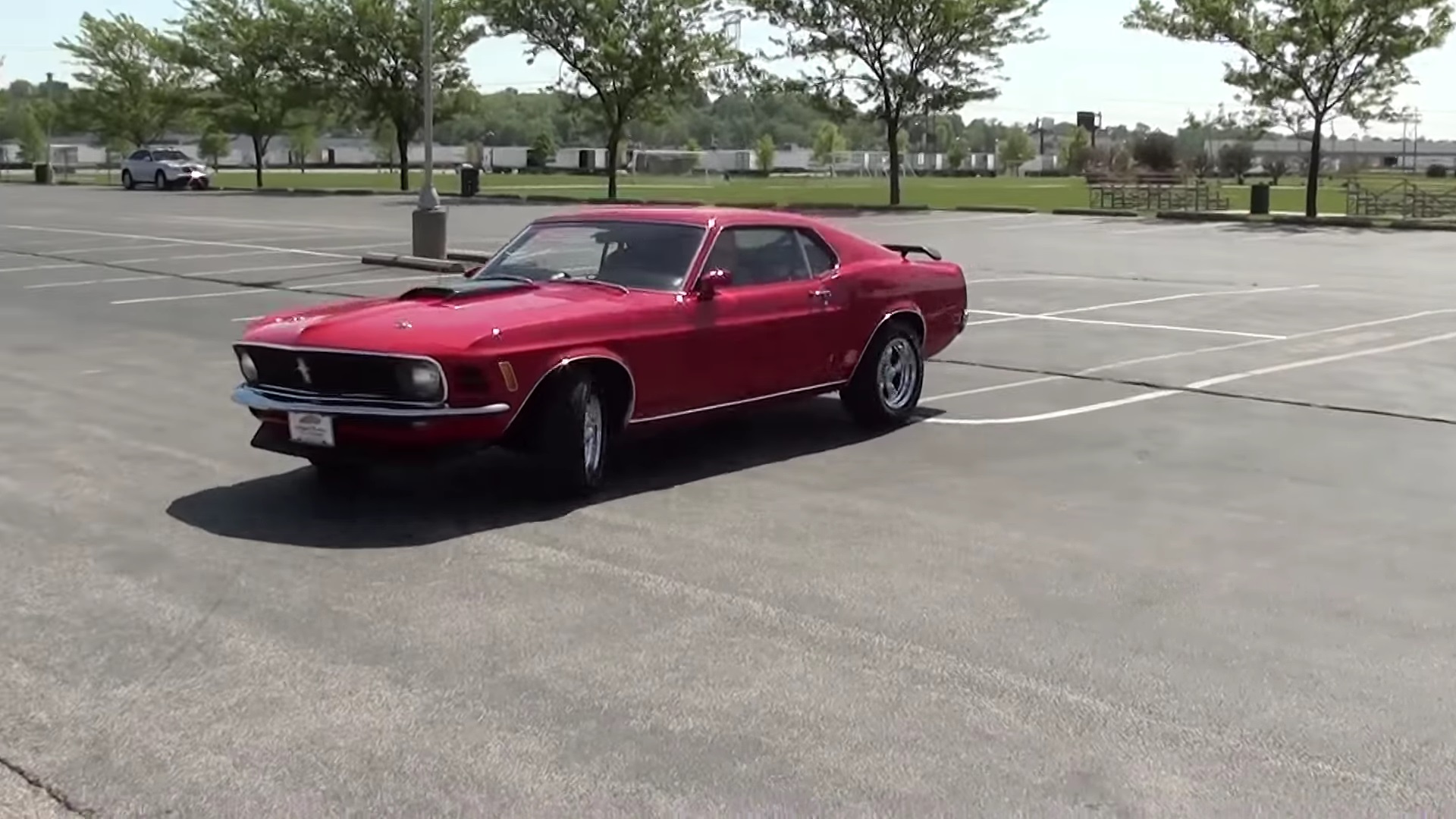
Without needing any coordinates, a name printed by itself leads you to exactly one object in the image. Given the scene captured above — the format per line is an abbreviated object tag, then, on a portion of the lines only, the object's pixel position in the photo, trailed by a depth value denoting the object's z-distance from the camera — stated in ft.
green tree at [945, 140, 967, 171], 422.00
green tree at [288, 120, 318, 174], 305.12
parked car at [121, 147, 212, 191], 196.24
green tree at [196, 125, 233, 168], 276.41
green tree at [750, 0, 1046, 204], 154.40
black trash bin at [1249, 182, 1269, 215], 142.10
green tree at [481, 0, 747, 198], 169.58
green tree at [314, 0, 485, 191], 184.96
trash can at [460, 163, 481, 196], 173.37
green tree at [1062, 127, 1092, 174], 398.83
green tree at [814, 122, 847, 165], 397.51
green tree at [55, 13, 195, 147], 231.09
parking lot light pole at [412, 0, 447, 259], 77.30
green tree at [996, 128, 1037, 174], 442.50
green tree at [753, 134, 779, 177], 366.02
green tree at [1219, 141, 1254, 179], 351.25
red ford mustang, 23.85
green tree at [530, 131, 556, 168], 371.76
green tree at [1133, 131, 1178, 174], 312.91
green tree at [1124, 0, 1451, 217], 131.03
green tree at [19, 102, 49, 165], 315.78
